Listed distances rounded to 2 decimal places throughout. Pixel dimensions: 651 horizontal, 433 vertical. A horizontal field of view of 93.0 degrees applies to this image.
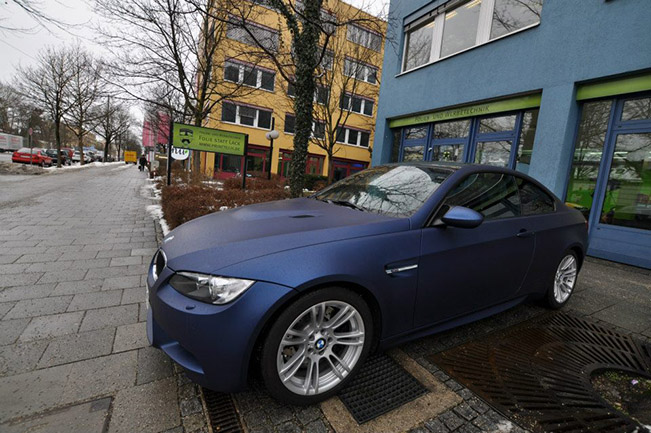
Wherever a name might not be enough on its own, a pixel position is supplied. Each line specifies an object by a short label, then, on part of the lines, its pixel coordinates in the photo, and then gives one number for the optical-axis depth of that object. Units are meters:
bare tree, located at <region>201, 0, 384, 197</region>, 5.83
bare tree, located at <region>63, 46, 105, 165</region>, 26.94
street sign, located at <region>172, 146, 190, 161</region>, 8.89
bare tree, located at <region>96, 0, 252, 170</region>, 11.45
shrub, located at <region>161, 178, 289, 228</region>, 5.15
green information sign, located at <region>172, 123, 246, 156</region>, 8.74
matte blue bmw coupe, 1.58
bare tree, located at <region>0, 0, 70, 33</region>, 5.57
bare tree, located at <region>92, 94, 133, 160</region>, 34.97
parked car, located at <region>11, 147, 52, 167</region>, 24.33
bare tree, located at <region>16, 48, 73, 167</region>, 26.02
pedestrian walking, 32.86
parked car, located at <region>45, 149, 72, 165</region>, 31.58
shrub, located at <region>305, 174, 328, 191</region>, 19.44
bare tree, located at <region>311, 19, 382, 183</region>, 14.67
